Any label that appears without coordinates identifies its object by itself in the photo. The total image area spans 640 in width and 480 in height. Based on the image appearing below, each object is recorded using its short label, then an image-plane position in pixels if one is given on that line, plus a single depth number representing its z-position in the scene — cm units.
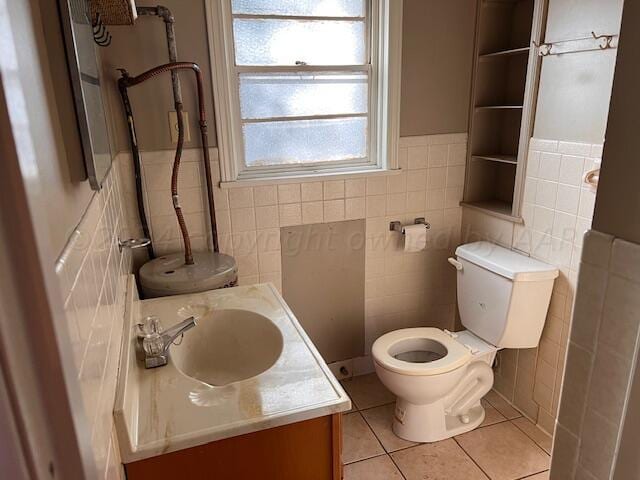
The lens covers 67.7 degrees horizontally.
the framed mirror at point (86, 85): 73
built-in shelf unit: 228
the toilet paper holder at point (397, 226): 252
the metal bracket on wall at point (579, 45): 176
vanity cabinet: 108
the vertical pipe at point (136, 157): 189
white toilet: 210
